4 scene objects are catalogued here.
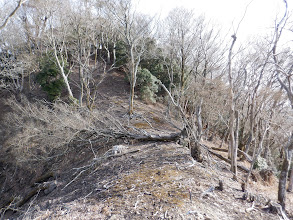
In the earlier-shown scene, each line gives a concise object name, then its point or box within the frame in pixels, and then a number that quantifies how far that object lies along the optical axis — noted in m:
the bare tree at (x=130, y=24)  9.02
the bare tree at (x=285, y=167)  4.65
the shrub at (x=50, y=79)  12.45
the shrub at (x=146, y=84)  15.07
